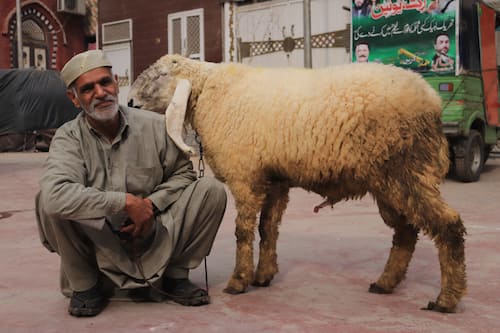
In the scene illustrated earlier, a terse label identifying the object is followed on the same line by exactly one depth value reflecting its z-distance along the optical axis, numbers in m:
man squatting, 2.90
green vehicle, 8.53
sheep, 2.98
